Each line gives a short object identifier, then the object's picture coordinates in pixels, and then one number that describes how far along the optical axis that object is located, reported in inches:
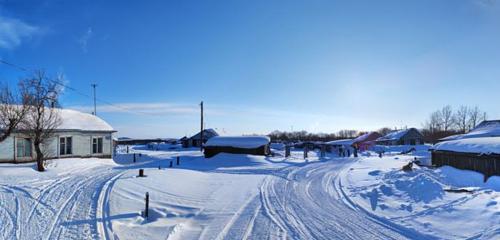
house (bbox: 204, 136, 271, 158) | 1476.4
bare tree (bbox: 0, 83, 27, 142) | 834.2
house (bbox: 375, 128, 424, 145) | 3036.4
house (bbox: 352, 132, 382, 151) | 2831.7
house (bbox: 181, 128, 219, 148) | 2664.9
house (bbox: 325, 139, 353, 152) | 2455.7
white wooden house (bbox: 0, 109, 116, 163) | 1035.9
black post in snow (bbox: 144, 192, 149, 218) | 444.9
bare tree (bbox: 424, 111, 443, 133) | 3947.1
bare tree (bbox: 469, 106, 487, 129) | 3523.6
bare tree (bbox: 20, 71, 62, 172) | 900.8
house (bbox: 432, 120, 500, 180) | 742.8
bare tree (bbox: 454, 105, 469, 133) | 3567.9
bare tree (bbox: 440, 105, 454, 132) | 3774.6
